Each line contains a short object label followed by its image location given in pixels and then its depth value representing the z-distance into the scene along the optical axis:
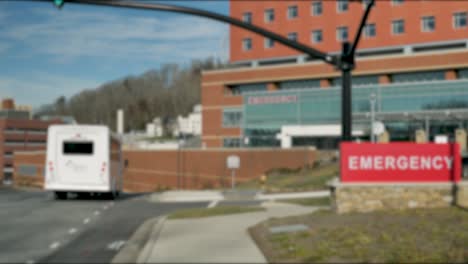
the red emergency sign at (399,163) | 18.03
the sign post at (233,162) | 40.00
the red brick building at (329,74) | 56.16
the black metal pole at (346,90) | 18.11
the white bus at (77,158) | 29.16
